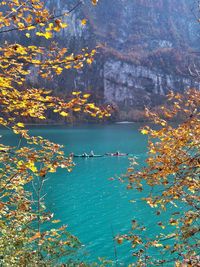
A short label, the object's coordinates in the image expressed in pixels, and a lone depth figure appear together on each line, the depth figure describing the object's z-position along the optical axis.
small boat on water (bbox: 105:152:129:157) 55.84
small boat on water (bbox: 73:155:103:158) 54.32
